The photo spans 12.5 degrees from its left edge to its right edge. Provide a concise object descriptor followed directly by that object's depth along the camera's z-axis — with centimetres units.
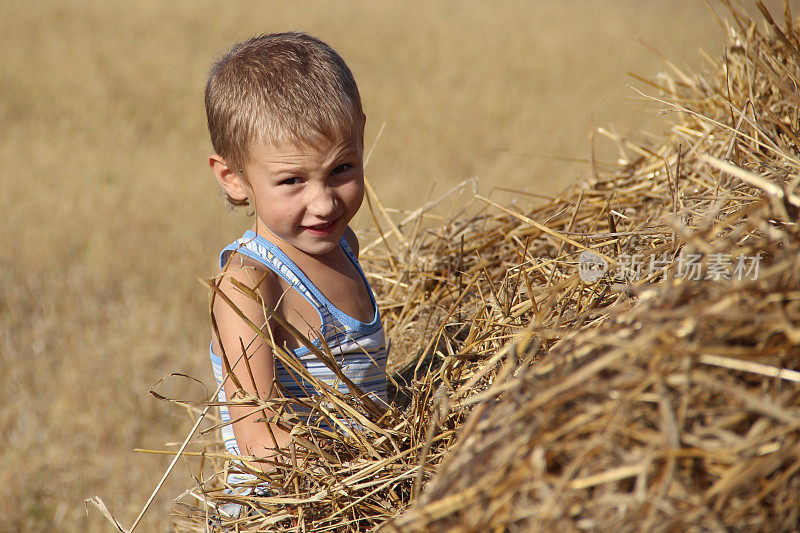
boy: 300
